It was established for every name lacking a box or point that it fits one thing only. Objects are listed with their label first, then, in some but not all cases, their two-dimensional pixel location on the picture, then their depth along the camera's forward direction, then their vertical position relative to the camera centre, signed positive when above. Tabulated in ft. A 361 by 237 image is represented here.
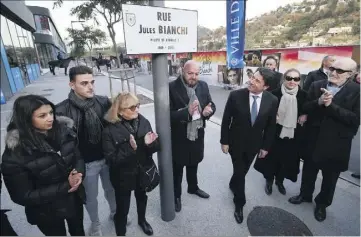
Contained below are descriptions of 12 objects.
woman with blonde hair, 6.29 -2.68
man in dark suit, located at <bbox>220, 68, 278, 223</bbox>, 7.75 -2.72
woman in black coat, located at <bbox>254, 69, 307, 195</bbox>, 8.91 -3.71
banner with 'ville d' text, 23.34 +1.87
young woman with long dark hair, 4.91 -2.44
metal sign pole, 6.75 -2.47
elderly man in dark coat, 7.38 -2.89
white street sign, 5.55 +0.59
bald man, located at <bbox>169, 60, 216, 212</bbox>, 7.91 -2.31
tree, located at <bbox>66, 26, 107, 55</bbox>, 67.27 +5.74
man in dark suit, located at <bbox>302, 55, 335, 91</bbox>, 11.11 -1.43
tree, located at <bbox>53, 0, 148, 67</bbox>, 25.73 +5.44
